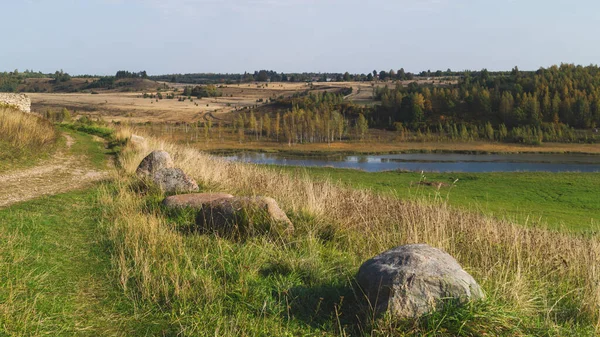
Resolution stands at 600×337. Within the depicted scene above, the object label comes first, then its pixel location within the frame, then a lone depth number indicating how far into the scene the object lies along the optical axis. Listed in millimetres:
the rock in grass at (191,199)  9977
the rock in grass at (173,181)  11891
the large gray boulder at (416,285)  4859
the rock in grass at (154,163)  14048
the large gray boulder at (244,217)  8430
